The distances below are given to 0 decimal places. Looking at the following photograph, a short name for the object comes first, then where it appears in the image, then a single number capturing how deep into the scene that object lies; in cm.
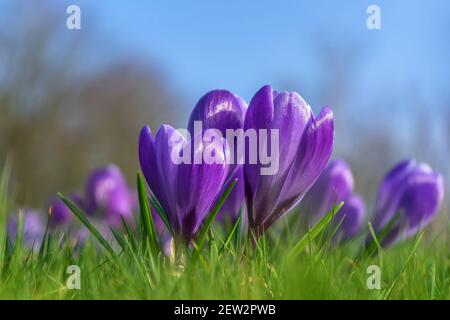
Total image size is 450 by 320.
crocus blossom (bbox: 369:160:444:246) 60
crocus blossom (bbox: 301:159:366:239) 61
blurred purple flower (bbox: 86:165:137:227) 78
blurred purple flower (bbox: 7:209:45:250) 72
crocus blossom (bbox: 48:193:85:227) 79
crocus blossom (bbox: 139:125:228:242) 49
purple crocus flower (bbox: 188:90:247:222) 51
